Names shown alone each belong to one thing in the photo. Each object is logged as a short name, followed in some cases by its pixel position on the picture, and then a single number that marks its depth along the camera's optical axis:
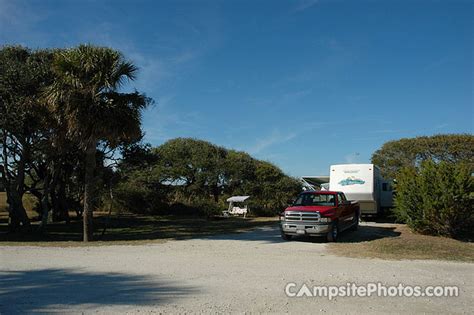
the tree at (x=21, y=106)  17.12
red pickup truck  15.74
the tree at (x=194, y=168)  40.59
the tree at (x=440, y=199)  16.11
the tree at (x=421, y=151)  43.25
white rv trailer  22.53
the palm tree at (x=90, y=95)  15.55
